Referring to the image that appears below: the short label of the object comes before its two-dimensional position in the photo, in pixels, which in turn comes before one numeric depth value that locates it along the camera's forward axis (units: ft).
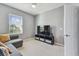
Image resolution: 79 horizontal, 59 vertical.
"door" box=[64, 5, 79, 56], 3.71
